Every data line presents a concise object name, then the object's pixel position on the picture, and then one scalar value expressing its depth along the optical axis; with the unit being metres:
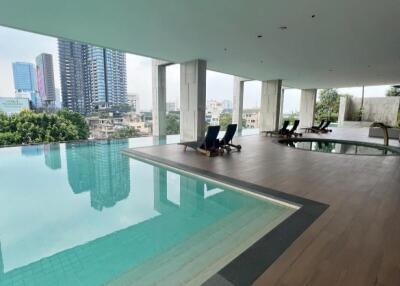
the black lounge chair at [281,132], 10.95
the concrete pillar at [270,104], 13.40
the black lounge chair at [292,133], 11.09
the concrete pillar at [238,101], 15.32
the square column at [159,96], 11.28
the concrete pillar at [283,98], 19.09
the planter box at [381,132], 10.70
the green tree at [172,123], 12.38
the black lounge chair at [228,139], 6.99
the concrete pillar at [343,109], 18.76
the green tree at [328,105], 21.45
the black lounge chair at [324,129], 13.19
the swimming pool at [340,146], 7.96
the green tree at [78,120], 11.05
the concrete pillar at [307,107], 17.84
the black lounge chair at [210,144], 6.46
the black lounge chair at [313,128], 13.24
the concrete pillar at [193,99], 8.73
